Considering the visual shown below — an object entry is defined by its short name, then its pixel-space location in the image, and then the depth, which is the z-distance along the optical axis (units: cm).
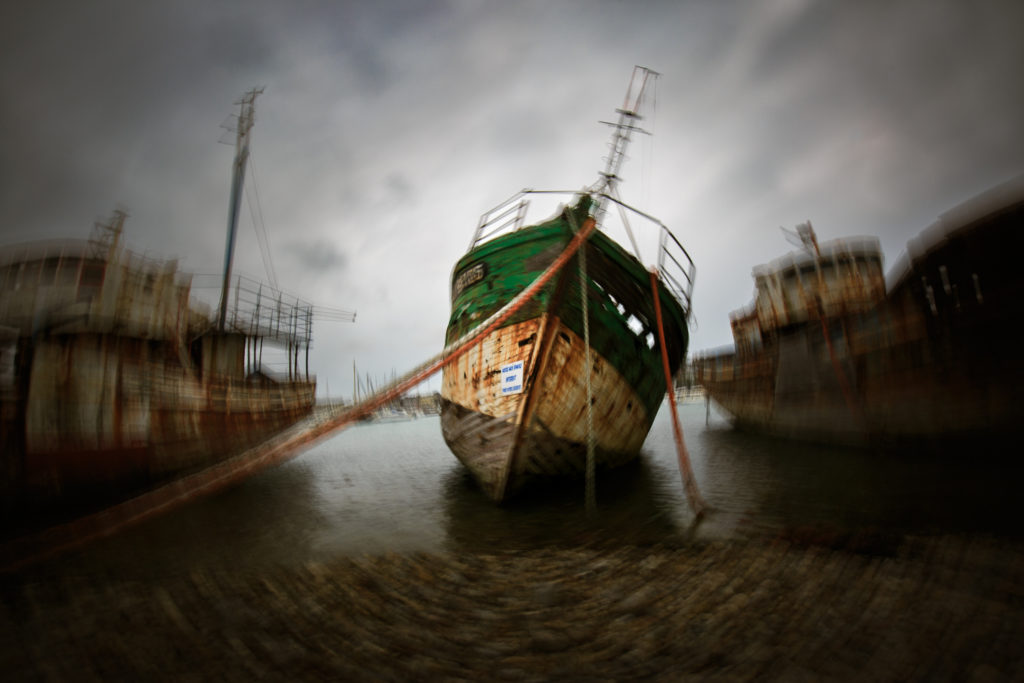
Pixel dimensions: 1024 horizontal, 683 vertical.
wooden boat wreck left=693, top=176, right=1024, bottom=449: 586
